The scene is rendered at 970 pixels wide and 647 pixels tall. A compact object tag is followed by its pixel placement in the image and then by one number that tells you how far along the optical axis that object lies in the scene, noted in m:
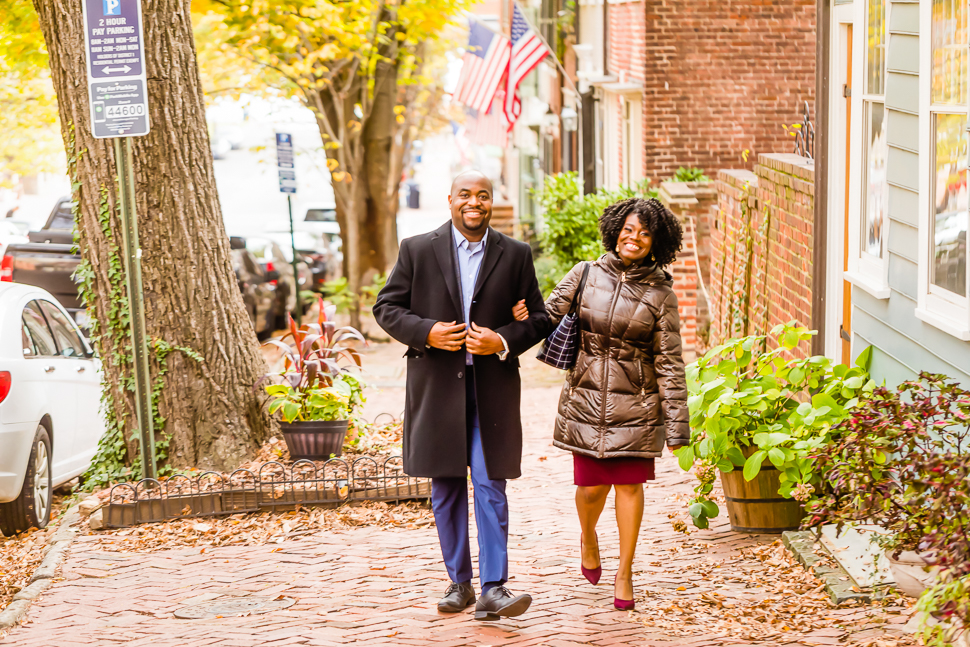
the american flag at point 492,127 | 30.77
